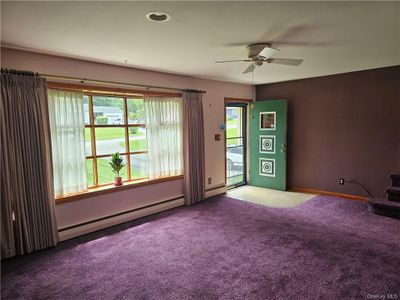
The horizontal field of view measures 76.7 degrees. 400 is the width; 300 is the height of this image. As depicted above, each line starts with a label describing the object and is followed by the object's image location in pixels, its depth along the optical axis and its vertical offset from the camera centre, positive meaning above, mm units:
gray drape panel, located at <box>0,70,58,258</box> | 2674 -339
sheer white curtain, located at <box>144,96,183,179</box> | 3990 -41
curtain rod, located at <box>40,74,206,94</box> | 3035 +714
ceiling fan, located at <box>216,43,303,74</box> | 2645 +803
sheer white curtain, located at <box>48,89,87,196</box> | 3098 -59
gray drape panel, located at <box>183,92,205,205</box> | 4383 -278
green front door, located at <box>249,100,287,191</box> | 5316 -320
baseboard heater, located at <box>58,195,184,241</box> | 3270 -1243
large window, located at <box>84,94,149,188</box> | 3578 -37
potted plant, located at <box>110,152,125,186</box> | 3658 -440
